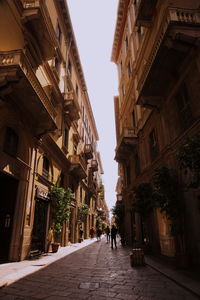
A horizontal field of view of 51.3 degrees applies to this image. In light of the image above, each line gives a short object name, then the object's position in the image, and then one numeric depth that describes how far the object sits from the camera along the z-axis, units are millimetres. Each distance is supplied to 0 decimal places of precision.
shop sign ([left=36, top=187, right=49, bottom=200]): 11883
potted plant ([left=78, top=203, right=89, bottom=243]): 21734
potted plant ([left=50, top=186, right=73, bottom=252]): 13703
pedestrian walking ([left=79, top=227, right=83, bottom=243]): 22716
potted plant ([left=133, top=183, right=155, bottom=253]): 12202
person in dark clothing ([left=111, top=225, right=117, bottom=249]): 16797
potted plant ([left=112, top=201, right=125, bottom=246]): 19953
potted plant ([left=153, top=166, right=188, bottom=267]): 8547
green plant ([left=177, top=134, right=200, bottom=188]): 5508
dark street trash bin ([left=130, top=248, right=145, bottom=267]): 8633
